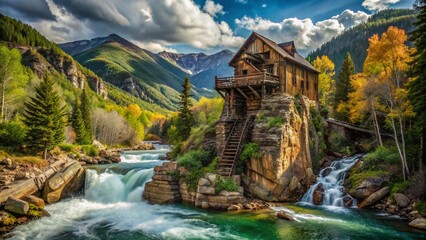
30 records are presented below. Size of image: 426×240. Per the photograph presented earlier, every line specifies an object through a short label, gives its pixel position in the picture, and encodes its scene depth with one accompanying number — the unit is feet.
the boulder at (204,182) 70.82
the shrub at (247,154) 77.08
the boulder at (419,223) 54.19
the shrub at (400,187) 66.44
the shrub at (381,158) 75.82
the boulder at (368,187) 70.95
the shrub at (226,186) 69.25
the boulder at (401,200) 63.66
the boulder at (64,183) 77.51
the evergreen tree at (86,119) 173.99
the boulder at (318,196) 73.73
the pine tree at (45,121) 101.96
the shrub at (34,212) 62.60
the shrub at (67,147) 134.82
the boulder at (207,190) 69.41
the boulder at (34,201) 66.08
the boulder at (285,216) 59.71
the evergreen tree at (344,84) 144.96
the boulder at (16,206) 61.26
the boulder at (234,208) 66.08
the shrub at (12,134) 99.86
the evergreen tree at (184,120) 142.51
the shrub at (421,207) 58.49
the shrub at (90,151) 149.48
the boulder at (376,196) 68.74
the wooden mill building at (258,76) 94.79
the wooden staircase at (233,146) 75.97
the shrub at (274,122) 79.14
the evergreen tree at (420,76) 57.93
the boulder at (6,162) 87.95
